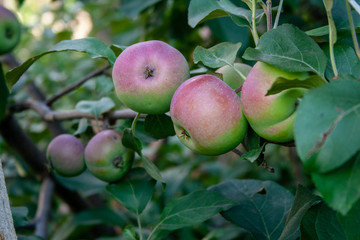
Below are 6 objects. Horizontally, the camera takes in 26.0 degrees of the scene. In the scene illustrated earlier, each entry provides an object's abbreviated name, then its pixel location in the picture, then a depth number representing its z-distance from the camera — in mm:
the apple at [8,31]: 915
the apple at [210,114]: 615
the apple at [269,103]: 589
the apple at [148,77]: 653
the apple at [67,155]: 796
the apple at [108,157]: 754
